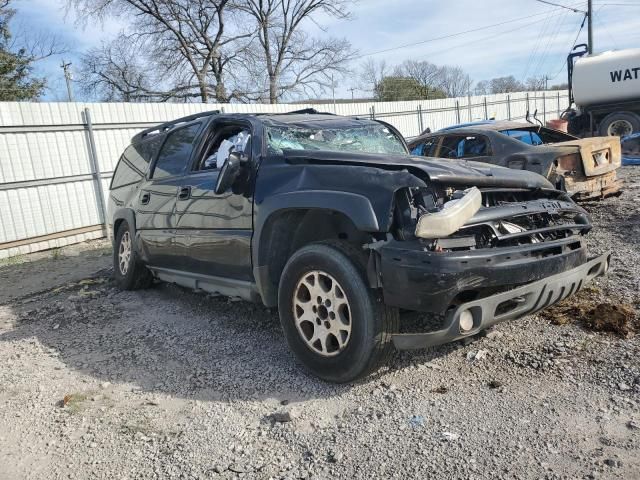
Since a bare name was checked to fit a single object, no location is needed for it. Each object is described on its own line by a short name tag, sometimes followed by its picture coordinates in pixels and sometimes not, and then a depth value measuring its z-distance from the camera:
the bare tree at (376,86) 47.47
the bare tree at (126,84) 31.72
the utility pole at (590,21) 29.53
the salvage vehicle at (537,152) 7.14
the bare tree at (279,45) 34.59
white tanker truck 16.67
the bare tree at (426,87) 49.38
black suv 3.00
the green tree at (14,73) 24.80
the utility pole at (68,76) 41.93
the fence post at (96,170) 10.70
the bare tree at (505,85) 58.84
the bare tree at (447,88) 55.62
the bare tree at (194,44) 31.86
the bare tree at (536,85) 55.90
